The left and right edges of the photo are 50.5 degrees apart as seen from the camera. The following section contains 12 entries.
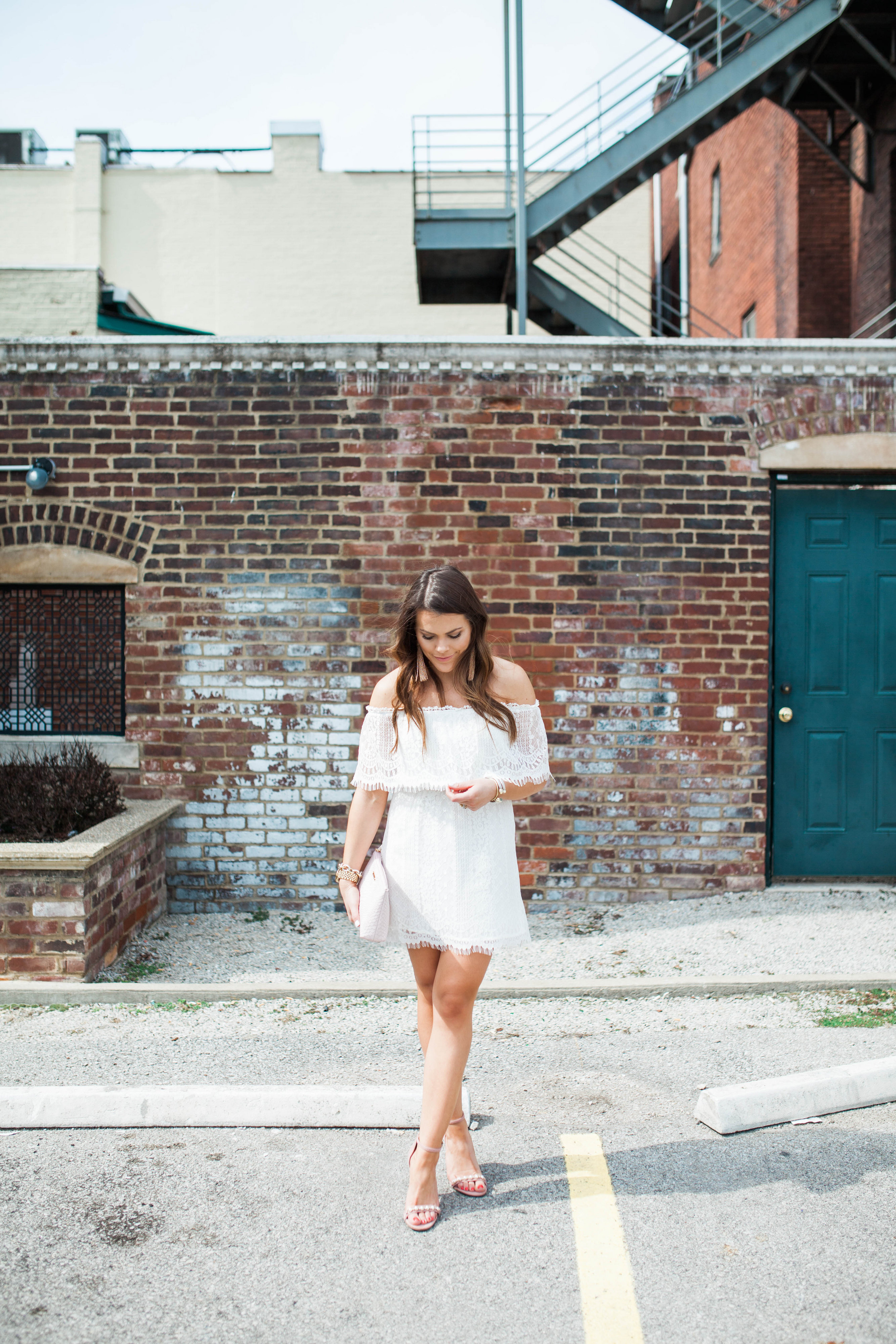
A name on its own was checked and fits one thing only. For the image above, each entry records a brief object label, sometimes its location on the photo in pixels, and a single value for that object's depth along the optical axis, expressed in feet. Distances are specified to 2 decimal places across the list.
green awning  27.73
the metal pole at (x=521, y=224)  24.63
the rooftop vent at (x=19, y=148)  66.44
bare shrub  16.71
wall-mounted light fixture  18.74
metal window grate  19.77
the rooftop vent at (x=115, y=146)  63.98
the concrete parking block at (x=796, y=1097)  10.58
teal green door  19.69
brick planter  14.67
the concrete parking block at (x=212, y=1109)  10.70
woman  8.89
